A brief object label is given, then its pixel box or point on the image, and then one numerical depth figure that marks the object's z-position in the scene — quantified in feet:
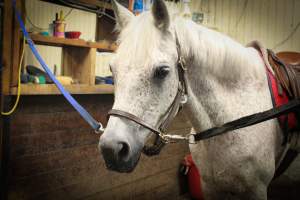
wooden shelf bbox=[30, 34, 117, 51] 4.96
